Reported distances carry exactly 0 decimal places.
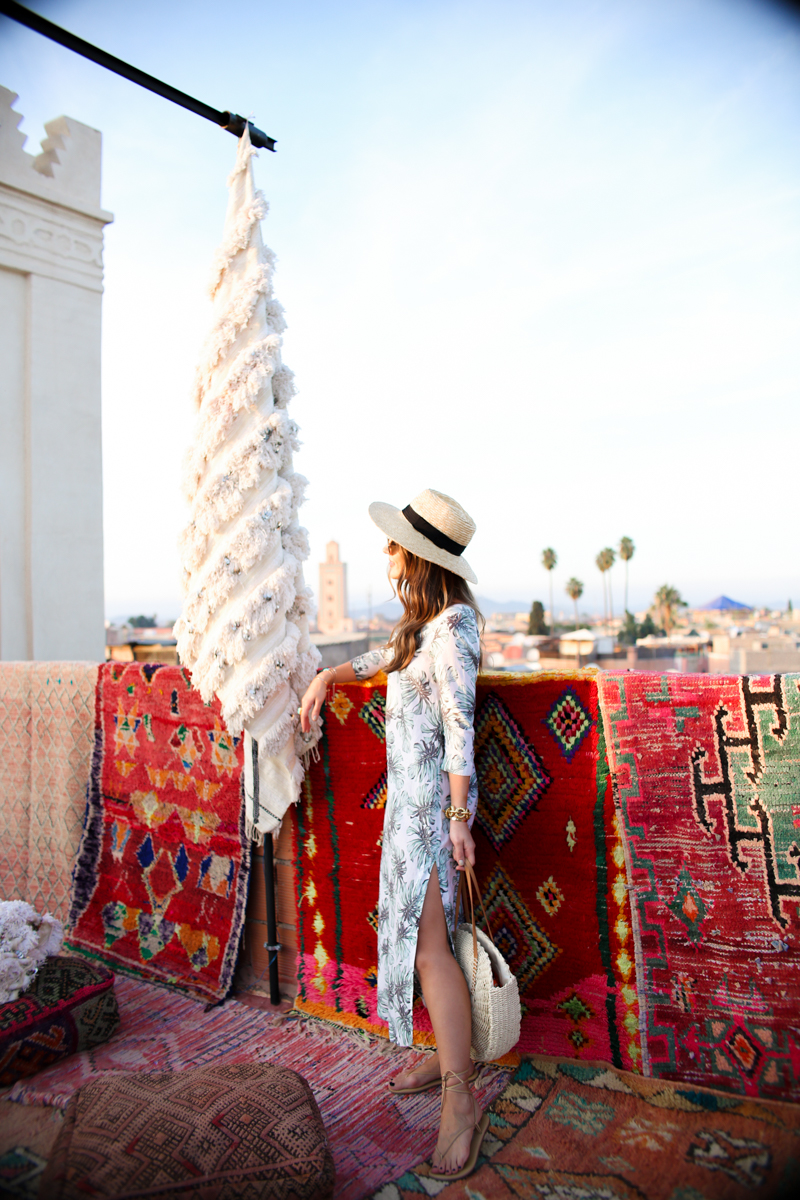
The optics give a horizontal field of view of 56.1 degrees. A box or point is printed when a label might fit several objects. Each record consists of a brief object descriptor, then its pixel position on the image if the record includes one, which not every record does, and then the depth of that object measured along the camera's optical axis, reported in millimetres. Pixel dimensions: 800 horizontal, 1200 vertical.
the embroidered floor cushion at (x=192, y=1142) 1625
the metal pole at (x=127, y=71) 2025
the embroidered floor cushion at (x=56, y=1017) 2287
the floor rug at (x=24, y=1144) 1784
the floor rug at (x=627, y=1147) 1670
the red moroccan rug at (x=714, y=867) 1848
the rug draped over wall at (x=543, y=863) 2090
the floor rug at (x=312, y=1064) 1898
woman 1909
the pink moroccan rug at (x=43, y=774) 3320
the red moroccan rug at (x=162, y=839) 2783
